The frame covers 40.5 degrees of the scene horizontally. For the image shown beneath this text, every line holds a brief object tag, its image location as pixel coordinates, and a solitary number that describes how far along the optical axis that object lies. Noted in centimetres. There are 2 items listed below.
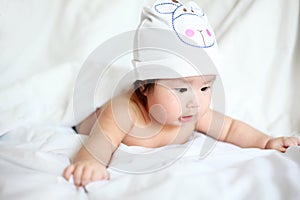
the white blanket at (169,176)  62
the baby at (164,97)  79
